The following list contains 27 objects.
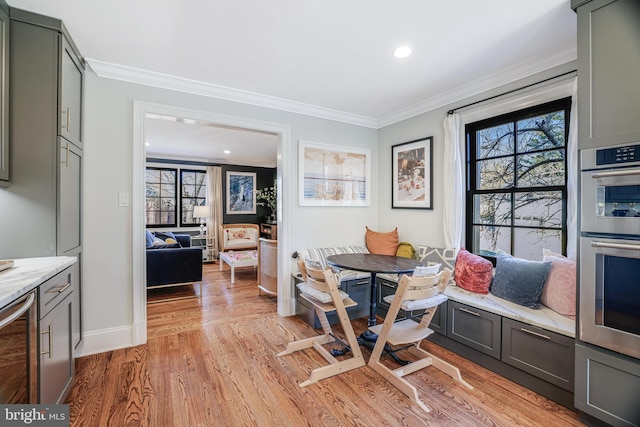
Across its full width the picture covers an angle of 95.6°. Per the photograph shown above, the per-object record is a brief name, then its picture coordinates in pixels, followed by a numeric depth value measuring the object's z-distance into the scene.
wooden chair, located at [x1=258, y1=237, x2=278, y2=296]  3.90
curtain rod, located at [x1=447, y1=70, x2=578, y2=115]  2.31
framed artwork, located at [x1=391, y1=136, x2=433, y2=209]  3.43
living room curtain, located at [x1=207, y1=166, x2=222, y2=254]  7.22
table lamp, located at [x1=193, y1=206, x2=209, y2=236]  6.65
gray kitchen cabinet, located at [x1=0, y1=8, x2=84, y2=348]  1.87
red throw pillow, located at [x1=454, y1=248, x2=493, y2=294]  2.60
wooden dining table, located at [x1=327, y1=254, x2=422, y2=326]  2.34
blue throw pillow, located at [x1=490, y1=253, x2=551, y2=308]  2.23
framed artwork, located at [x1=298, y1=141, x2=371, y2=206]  3.61
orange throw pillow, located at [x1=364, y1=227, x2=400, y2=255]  3.66
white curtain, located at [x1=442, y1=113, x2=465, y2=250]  3.06
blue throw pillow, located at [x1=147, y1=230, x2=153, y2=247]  4.65
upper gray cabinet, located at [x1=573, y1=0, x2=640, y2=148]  1.53
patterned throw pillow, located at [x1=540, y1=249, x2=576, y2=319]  2.07
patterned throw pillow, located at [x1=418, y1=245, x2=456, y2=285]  3.01
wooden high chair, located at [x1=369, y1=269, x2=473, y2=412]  2.02
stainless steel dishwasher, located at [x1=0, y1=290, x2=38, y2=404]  1.20
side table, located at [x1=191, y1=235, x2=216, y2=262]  7.11
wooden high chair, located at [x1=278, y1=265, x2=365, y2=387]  2.23
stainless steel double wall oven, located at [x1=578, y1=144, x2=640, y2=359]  1.51
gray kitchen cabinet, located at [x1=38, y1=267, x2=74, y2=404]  1.48
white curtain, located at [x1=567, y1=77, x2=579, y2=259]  2.19
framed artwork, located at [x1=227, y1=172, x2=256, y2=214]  7.57
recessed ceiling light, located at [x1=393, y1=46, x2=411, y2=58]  2.27
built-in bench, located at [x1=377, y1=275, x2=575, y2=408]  1.91
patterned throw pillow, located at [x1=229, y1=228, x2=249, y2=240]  7.13
